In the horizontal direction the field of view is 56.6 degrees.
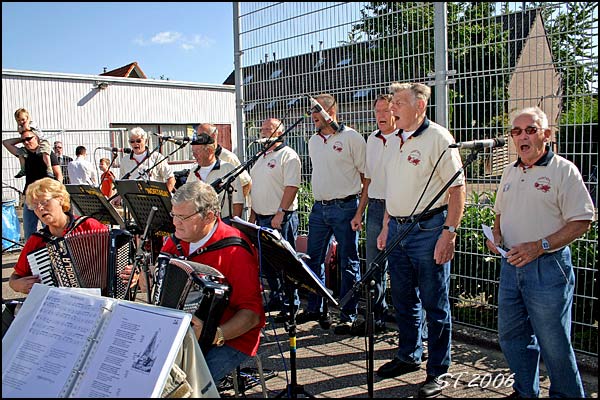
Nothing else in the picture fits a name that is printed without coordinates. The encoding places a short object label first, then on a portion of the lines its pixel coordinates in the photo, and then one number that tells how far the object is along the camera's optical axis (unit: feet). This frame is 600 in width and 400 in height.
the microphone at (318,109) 14.17
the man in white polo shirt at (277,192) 18.47
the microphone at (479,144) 9.88
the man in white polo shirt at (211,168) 18.40
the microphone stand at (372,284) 10.23
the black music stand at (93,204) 17.63
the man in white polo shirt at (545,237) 10.55
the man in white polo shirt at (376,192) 16.75
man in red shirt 10.53
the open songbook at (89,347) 8.44
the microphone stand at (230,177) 15.39
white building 43.60
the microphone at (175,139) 18.35
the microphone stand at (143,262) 12.28
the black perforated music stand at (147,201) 15.67
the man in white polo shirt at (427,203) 12.68
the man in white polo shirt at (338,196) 17.34
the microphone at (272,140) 15.42
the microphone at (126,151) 23.53
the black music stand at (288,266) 9.74
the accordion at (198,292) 9.45
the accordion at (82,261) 11.98
